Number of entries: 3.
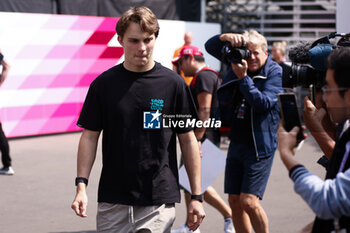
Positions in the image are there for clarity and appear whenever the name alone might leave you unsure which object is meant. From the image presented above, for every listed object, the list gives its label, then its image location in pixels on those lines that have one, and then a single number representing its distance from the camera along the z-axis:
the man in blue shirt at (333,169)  4.80
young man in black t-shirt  7.09
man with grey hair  9.87
